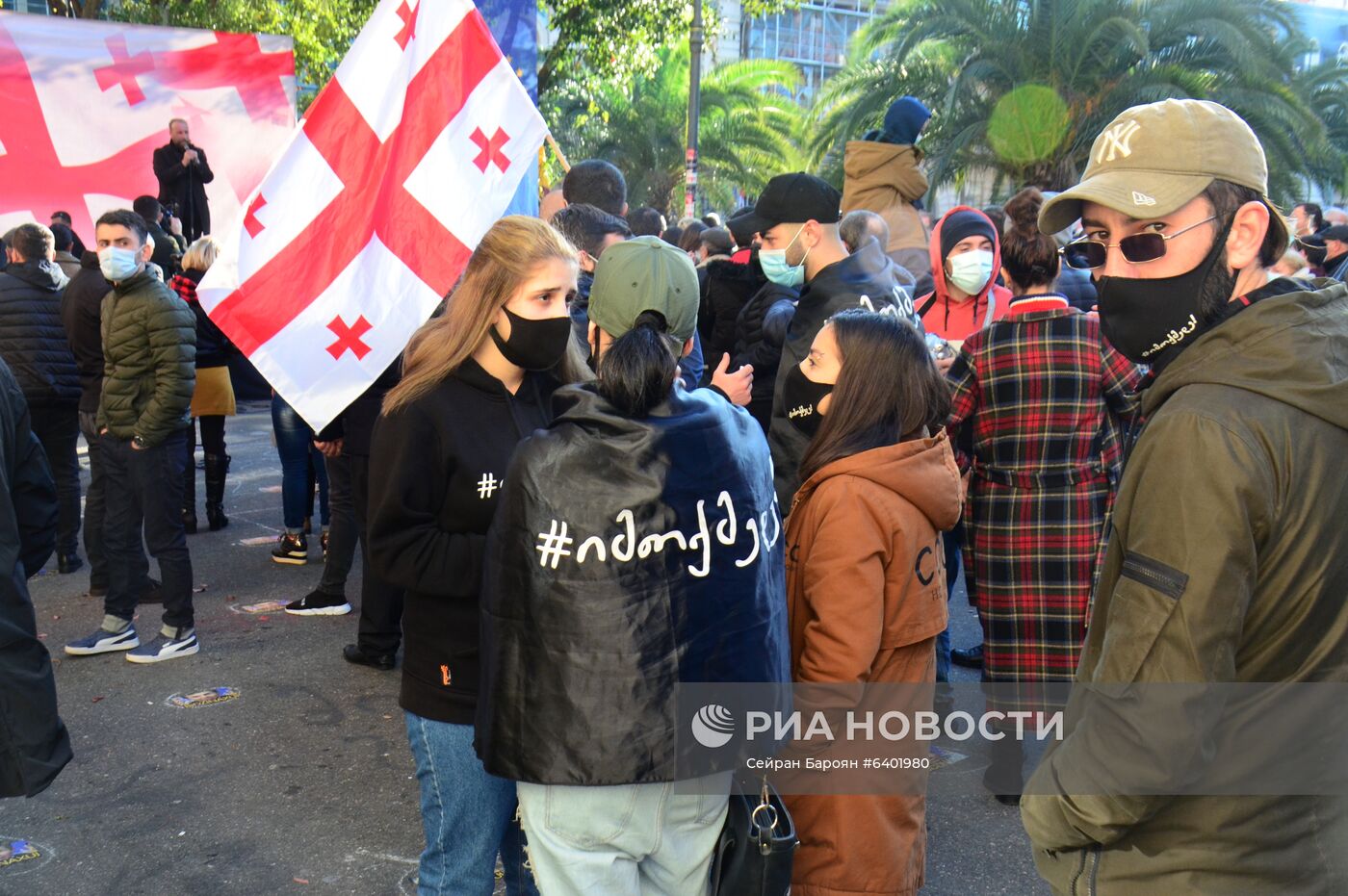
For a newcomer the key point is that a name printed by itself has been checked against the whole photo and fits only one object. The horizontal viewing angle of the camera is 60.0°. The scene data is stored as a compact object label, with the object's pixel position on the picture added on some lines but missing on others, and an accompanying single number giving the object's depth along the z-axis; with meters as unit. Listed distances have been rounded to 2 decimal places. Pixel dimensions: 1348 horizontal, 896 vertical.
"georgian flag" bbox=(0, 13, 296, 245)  11.22
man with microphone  11.44
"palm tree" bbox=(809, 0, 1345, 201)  16.30
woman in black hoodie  2.56
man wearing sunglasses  1.60
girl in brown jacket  2.67
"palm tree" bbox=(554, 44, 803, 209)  27.33
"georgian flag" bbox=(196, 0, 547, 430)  4.30
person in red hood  5.28
